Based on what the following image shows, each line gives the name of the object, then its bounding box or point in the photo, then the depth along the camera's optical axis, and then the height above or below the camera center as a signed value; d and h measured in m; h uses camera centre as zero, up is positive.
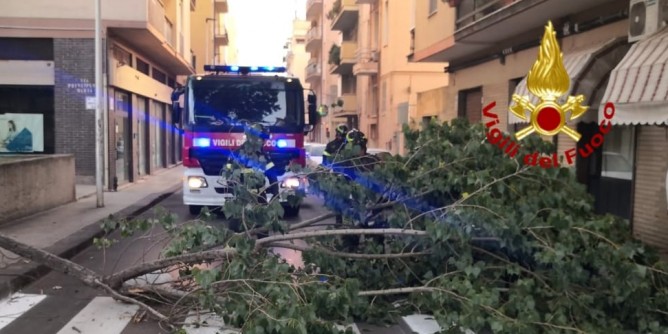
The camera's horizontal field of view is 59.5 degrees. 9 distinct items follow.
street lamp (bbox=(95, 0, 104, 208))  12.70 +0.77
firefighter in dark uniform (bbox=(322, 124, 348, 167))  9.89 -0.15
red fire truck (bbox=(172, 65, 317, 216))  10.44 +0.18
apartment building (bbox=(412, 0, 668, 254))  7.32 +0.98
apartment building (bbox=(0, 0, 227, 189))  16.00 +1.58
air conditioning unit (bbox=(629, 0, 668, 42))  7.52 +1.54
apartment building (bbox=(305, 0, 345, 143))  50.83 +7.05
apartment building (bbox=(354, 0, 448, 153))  26.73 +2.83
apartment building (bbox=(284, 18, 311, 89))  91.50 +12.98
